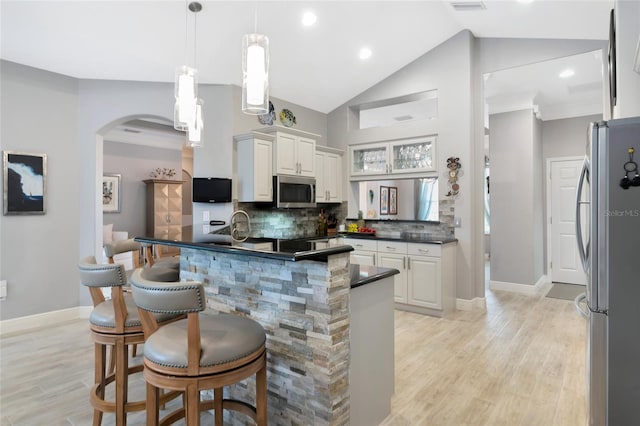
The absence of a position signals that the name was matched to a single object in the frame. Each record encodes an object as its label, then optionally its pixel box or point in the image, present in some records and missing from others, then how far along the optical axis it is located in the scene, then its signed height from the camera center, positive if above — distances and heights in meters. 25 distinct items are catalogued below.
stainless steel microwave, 4.70 +0.29
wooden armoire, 8.05 +0.13
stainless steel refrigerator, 1.71 -0.30
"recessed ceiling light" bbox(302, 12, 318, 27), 3.87 +2.12
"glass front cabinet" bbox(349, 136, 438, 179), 5.02 +0.83
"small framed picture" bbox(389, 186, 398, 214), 5.59 +0.19
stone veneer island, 1.73 -0.58
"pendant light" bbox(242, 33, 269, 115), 2.14 +0.86
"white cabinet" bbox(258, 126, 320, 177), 4.71 +0.85
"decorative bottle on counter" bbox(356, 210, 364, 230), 5.77 -0.16
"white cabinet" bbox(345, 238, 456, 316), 4.36 -0.77
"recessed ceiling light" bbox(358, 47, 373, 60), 4.67 +2.11
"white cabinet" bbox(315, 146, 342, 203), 5.49 +0.59
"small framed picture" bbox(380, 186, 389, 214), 5.72 +0.20
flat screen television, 4.36 +0.28
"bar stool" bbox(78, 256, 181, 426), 1.91 -0.65
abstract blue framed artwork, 3.86 +0.34
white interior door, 6.01 -0.21
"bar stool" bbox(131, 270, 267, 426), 1.41 -0.59
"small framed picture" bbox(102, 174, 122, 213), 7.48 +0.41
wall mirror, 5.12 +0.20
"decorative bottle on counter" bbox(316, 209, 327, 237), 5.87 -0.22
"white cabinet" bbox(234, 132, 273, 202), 4.46 +0.59
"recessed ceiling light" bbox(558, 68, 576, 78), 4.57 +1.80
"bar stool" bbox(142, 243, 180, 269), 2.79 -0.40
